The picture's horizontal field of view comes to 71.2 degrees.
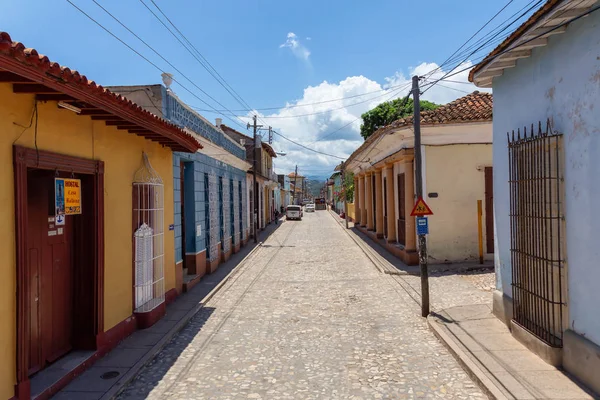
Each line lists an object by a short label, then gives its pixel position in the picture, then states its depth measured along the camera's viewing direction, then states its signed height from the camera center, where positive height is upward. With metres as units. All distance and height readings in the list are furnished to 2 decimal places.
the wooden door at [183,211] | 10.03 -0.13
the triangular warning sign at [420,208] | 6.94 -0.13
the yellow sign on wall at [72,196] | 4.75 +0.14
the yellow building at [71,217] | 3.67 -0.12
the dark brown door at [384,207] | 16.81 -0.23
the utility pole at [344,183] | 30.12 +1.54
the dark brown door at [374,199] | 19.31 +0.13
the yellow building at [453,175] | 10.98 +0.71
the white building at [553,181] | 4.13 +0.20
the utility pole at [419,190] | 6.98 +0.18
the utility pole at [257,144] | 19.26 +3.36
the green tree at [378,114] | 29.75 +6.47
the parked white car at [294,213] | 36.62 -0.84
